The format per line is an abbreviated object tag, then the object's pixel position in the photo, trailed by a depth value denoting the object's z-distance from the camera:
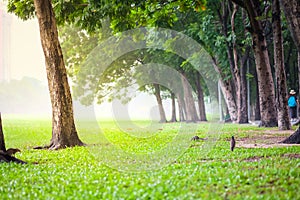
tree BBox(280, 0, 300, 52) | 13.80
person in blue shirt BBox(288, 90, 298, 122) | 31.08
